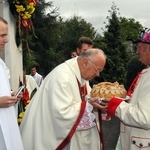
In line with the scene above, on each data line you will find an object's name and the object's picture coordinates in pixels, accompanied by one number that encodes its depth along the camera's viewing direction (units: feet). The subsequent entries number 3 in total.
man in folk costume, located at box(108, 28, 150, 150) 9.27
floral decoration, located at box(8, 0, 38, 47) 16.39
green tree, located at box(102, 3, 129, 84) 70.79
